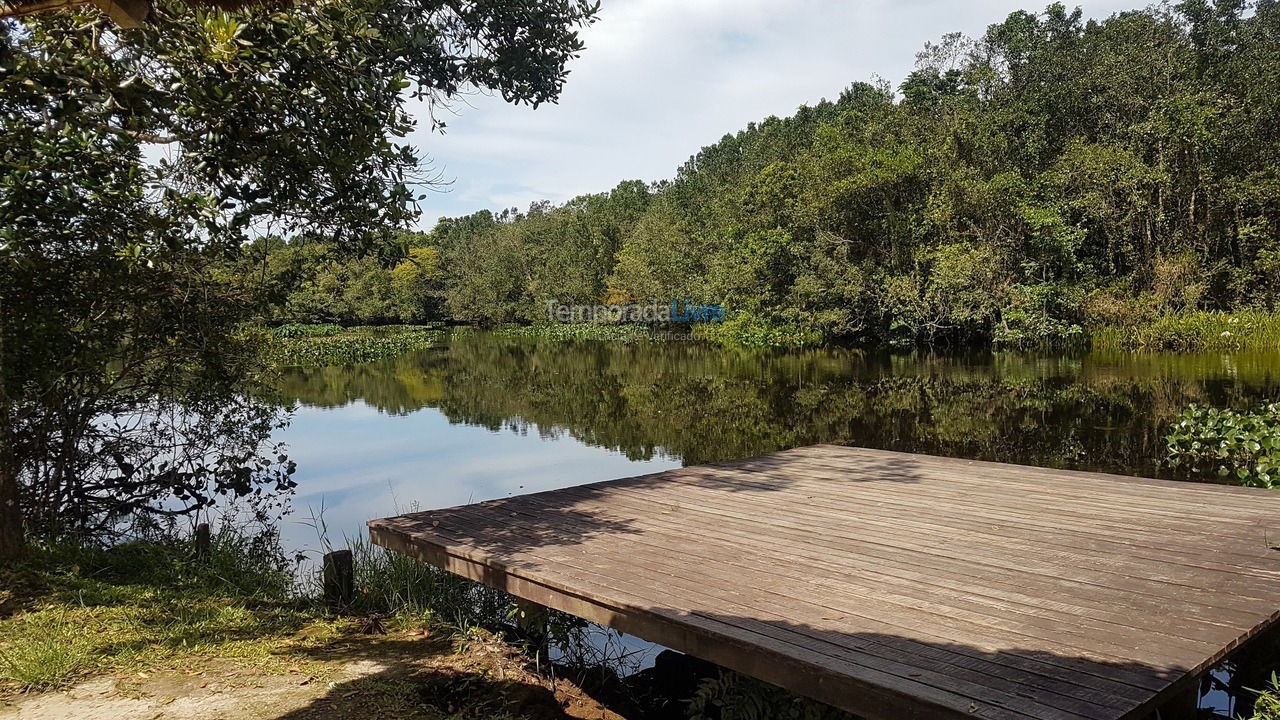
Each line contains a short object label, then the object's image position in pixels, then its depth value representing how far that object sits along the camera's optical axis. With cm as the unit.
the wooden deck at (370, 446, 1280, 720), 268
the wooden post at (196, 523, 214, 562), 597
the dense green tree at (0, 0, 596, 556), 391
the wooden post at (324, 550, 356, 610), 533
